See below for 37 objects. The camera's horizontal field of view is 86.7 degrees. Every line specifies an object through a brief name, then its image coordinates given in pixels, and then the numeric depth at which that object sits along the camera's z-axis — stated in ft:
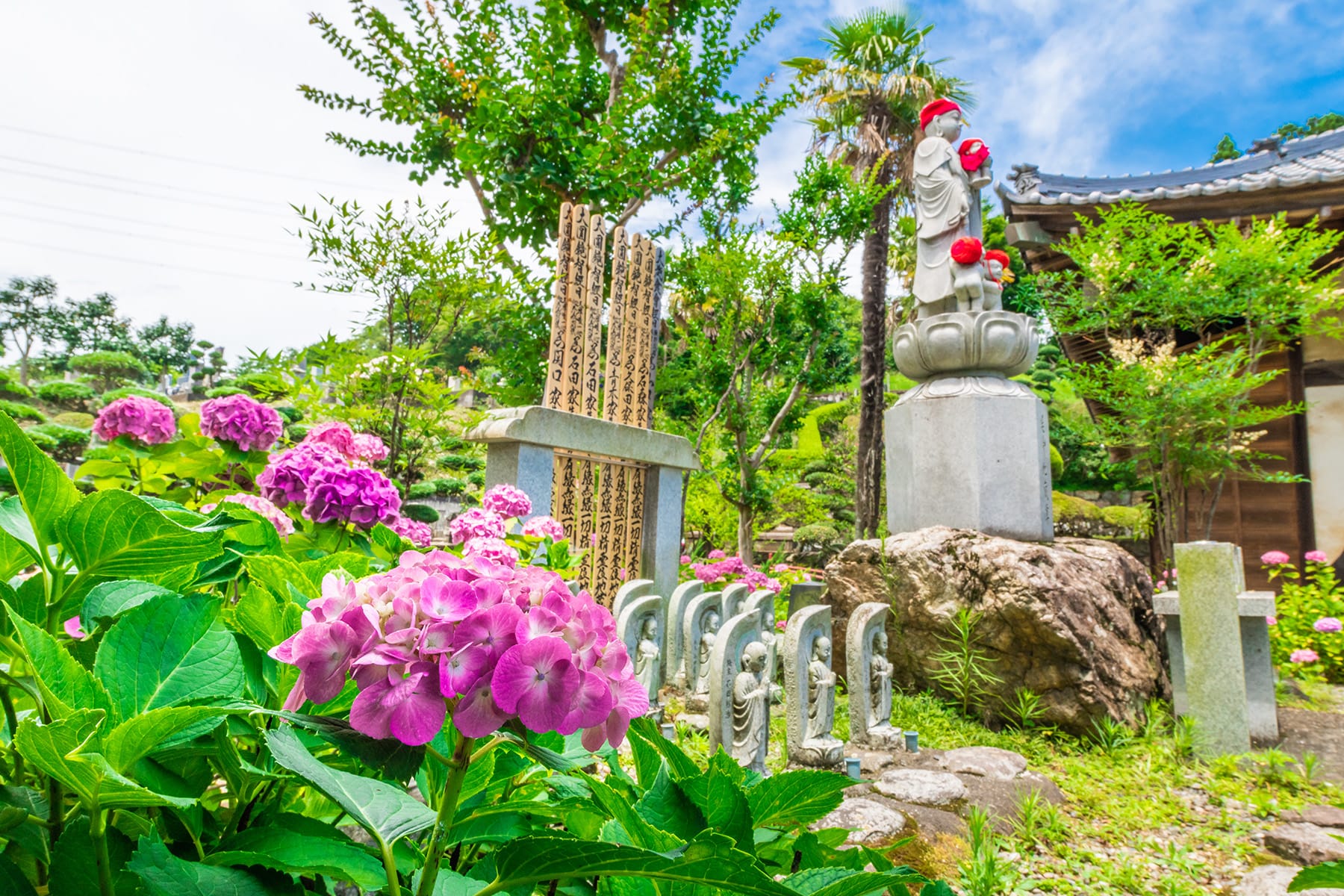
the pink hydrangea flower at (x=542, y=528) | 9.36
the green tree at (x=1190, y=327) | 20.22
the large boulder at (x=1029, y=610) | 12.78
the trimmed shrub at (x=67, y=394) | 69.05
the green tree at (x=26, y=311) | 108.88
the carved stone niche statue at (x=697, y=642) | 13.60
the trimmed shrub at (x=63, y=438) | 48.21
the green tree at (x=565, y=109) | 20.27
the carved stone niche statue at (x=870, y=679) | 11.90
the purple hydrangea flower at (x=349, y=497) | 4.93
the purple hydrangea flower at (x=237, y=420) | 6.30
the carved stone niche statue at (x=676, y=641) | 14.64
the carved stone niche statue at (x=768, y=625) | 13.08
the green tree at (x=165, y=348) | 122.31
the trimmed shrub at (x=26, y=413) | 49.00
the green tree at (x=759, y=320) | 25.20
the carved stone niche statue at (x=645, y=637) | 11.62
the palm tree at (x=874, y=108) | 35.88
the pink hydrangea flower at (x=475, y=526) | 7.59
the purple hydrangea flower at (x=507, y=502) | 9.16
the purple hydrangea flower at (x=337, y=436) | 6.79
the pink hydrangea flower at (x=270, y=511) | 4.92
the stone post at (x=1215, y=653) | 11.95
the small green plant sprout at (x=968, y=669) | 13.50
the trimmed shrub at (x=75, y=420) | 64.80
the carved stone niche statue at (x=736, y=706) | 9.66
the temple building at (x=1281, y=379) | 21.13
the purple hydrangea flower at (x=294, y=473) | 5.05
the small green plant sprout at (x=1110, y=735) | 12.30
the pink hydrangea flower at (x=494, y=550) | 5.34
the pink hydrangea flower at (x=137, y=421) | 6.23
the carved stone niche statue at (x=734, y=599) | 14.54
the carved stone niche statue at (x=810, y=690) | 10.50
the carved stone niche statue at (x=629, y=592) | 12.49
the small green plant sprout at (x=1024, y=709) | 12.96
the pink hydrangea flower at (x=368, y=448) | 7.47
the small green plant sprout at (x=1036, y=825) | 8.82
